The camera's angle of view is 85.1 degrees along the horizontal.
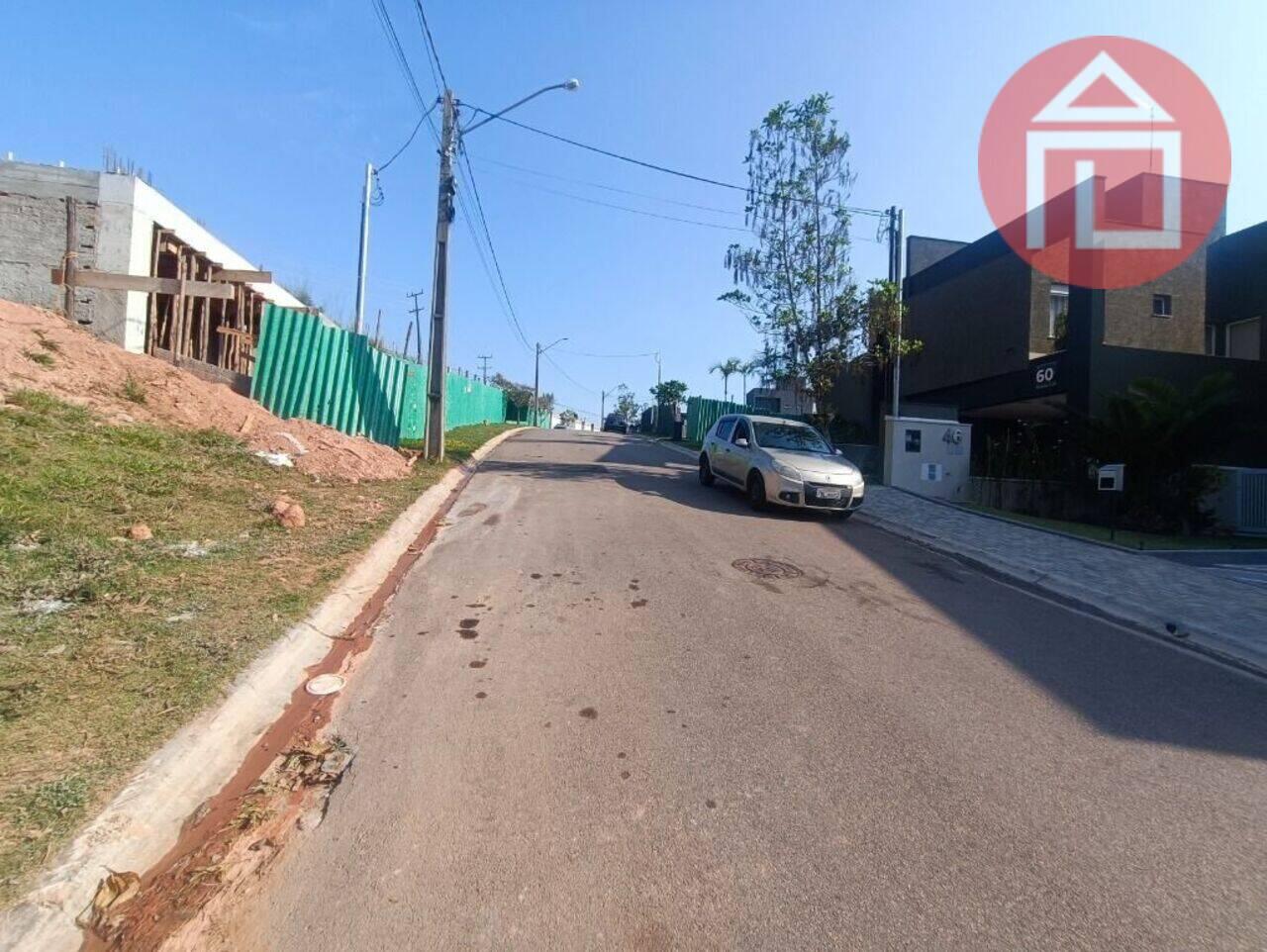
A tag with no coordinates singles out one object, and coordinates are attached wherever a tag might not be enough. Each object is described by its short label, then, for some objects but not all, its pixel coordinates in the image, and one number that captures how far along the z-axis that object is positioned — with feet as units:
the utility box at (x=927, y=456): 53.01
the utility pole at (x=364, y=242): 71.77
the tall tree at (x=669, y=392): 246.88
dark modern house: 54.65
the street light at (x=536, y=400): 191.39
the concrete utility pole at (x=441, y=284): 44.19
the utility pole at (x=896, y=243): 57.47
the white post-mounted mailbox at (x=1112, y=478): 34.53
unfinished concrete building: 35.70
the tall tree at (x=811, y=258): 55.36
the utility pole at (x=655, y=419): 156.15
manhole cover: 23.66
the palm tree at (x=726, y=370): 188.79
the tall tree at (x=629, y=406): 360.48
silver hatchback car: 34.68
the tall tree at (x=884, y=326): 53.42
